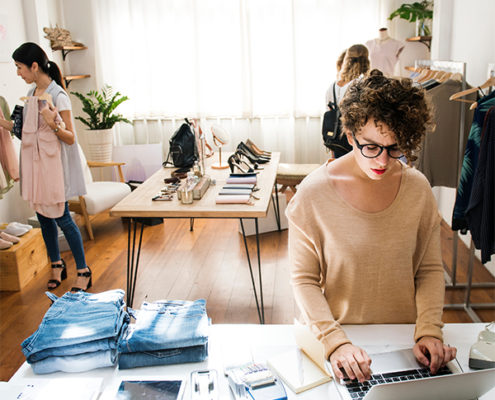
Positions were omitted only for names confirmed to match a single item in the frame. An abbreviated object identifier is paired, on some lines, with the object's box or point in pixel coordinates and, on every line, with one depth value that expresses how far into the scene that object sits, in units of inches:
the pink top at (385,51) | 199.5
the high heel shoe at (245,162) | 141.5
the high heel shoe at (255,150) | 156.0
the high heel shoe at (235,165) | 135.9
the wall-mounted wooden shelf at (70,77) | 215.3
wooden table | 103.1
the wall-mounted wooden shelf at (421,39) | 196.5
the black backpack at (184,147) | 142.1
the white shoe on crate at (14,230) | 140.8
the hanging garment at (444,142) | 115.3
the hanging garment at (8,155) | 141.5
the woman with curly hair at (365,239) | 50.6
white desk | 45.9
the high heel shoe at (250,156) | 146.6
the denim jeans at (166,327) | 48.3
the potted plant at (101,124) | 207.0
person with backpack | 146.7
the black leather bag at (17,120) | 123.9
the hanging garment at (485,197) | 90.8
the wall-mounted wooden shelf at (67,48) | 204.4
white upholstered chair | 165.9
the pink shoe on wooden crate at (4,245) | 132.0
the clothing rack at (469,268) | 111.3
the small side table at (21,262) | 132.0
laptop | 35.9
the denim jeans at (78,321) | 48.2
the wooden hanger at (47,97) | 120.2
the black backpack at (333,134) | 147.0
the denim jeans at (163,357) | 48.1
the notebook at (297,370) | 44.3
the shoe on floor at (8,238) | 135.7
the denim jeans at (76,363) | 47.9
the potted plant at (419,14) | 192.1
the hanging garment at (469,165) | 95.2
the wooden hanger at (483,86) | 97.8
